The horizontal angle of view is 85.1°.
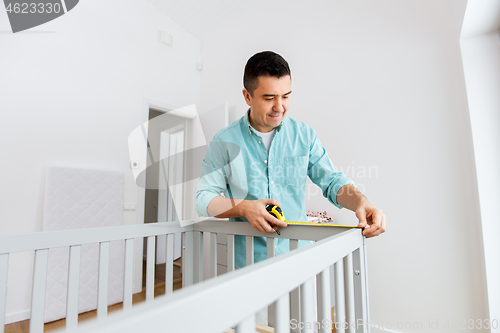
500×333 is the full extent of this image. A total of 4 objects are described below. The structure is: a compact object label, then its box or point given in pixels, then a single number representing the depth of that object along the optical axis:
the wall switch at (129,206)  2.47
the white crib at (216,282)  0.24
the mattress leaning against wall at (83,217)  1.97
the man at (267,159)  0.96
